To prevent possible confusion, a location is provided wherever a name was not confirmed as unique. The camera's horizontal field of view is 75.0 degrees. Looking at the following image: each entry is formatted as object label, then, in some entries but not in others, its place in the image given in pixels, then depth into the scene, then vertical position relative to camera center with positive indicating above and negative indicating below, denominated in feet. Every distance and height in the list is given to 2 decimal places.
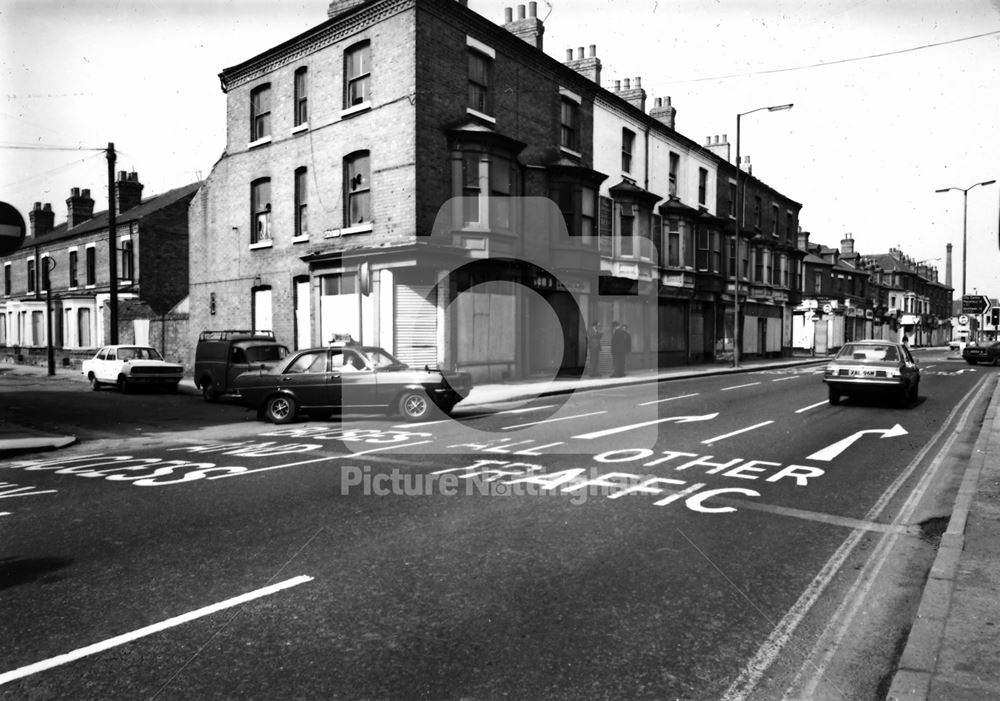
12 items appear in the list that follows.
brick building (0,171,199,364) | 109.91 +10.70
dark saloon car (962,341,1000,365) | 123.34 -4.06
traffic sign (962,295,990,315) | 100.54 +4.29
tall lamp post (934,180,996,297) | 133.71 +25.97
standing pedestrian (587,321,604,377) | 81.61 -2.14
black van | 61.31 -2.35
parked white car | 73.00 -4.05
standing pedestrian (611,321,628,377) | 81.05 -1.70
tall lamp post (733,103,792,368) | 96.48 +9.68
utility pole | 79.56 +9.64
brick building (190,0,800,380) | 65.67 +16.07
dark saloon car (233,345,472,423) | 45.37 -3.74
